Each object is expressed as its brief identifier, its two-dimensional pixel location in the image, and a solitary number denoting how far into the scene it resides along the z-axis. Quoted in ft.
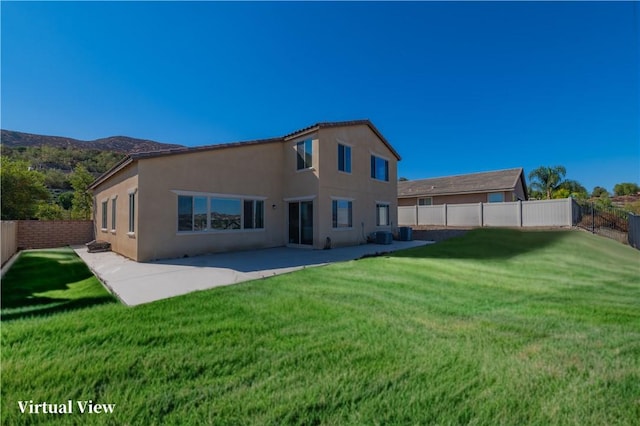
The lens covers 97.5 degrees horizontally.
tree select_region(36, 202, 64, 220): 70.79
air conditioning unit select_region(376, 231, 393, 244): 55.52
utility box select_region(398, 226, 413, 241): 62.90
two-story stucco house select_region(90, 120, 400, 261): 37.01
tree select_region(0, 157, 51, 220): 61.62
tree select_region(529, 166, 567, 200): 107.24
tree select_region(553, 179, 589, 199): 105.09
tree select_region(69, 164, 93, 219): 78.18
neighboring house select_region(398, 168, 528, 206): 81.25
